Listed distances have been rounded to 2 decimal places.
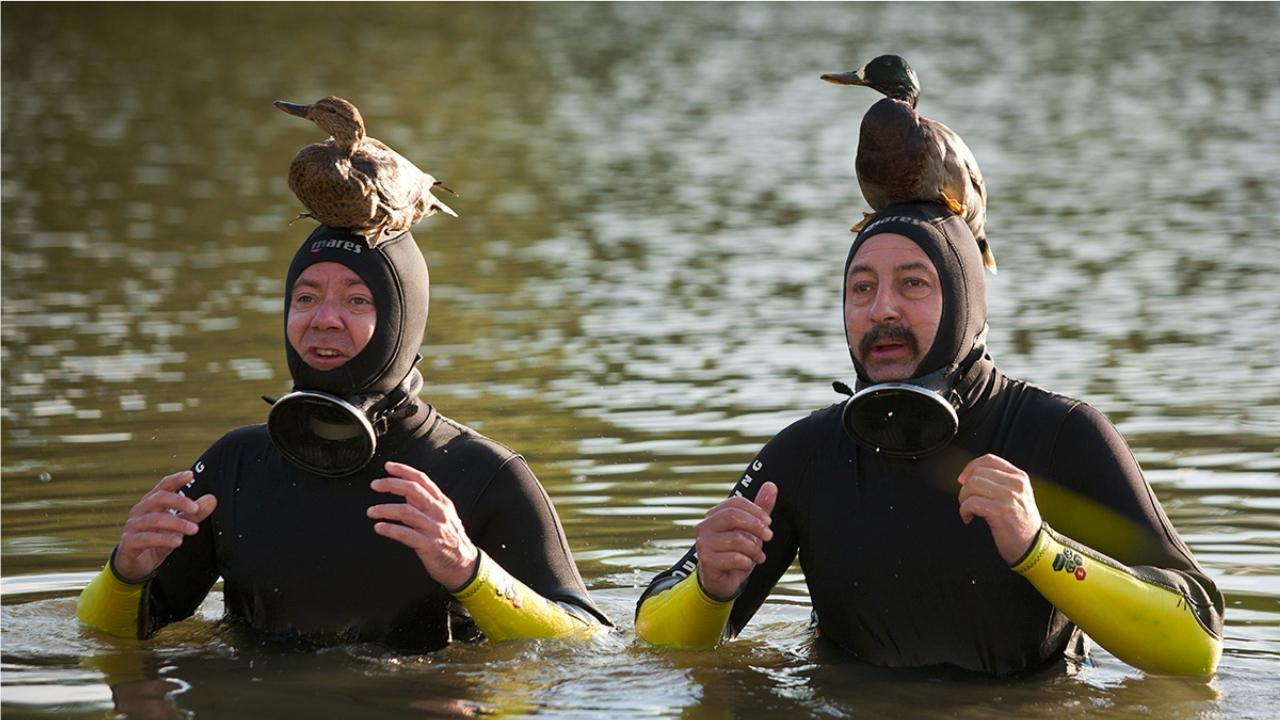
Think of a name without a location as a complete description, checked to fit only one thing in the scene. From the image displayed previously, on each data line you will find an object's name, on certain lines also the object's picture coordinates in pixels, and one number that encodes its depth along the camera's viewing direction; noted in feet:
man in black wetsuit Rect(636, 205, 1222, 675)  38.01
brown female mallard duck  42.42
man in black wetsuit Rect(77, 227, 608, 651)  42.11
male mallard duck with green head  40.24
